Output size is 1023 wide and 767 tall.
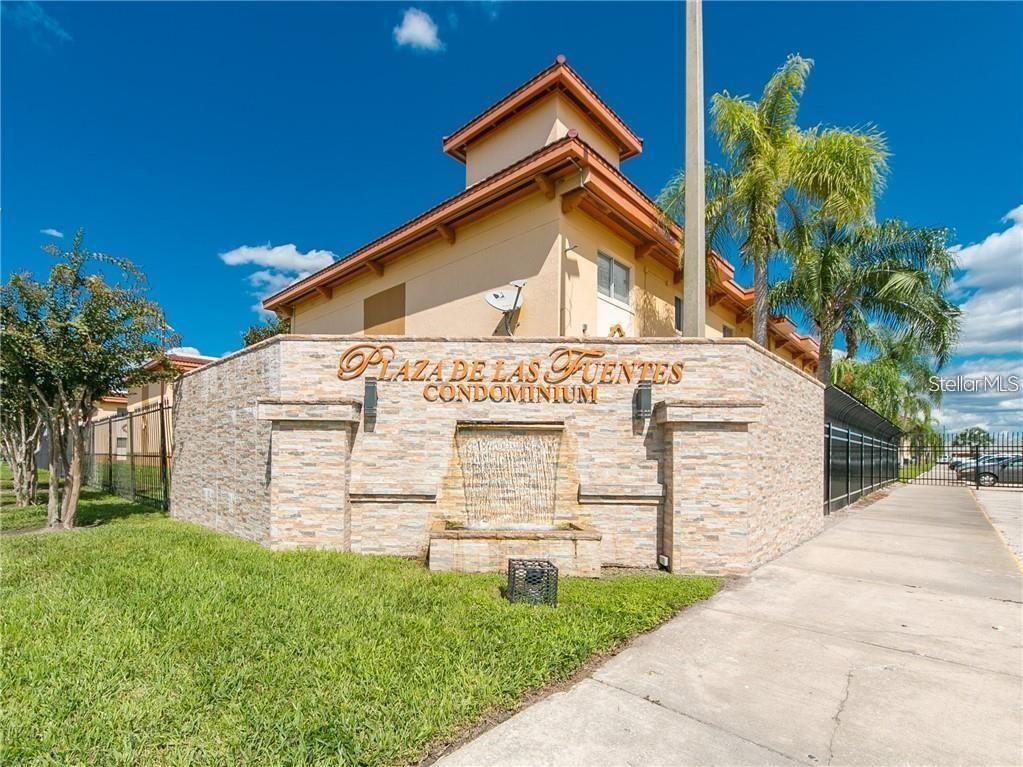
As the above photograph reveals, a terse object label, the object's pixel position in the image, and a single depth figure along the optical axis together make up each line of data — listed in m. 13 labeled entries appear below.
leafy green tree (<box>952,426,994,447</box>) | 25.11
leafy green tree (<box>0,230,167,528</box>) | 9.47
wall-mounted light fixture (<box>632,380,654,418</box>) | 7.79
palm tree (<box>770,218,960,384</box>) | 15.08
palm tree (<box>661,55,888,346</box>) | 11.21
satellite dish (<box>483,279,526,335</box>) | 10.16
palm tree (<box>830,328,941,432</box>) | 16.53
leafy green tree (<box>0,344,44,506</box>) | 14.41
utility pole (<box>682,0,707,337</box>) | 8.79
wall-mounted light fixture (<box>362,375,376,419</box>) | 7.96
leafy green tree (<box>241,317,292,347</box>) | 27.30
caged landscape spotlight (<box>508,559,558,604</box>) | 5.62
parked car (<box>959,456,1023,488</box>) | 24.94
